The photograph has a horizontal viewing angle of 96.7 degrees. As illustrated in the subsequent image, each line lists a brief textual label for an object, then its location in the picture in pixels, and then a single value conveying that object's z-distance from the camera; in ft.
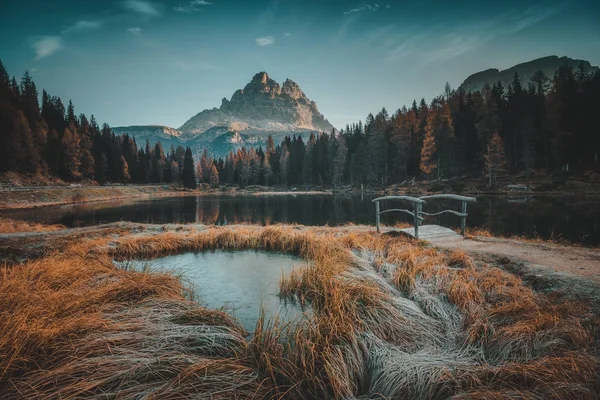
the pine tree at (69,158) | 188.34
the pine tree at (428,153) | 156.35
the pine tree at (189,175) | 277.03
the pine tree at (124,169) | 250.29
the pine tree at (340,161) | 239.09
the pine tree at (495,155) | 130.11
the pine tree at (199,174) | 341.82
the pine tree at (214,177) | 315.37
